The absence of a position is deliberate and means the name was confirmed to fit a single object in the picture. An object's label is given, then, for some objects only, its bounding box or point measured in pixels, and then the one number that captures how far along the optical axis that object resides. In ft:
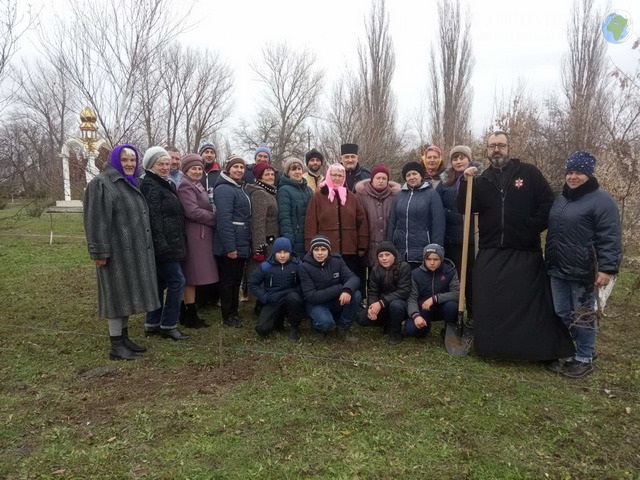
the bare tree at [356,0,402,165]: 43.11
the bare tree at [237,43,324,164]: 98.37
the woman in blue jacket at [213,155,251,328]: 16.71
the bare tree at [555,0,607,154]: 35.09
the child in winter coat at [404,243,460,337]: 15.62
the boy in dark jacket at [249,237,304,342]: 16.25
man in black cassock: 13.84
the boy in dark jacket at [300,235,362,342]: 15.81
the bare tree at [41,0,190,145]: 21.89
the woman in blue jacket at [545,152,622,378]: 12.26
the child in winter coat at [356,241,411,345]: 15.87
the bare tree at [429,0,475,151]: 63.05
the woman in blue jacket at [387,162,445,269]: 16.26
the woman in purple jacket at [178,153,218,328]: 16.35
